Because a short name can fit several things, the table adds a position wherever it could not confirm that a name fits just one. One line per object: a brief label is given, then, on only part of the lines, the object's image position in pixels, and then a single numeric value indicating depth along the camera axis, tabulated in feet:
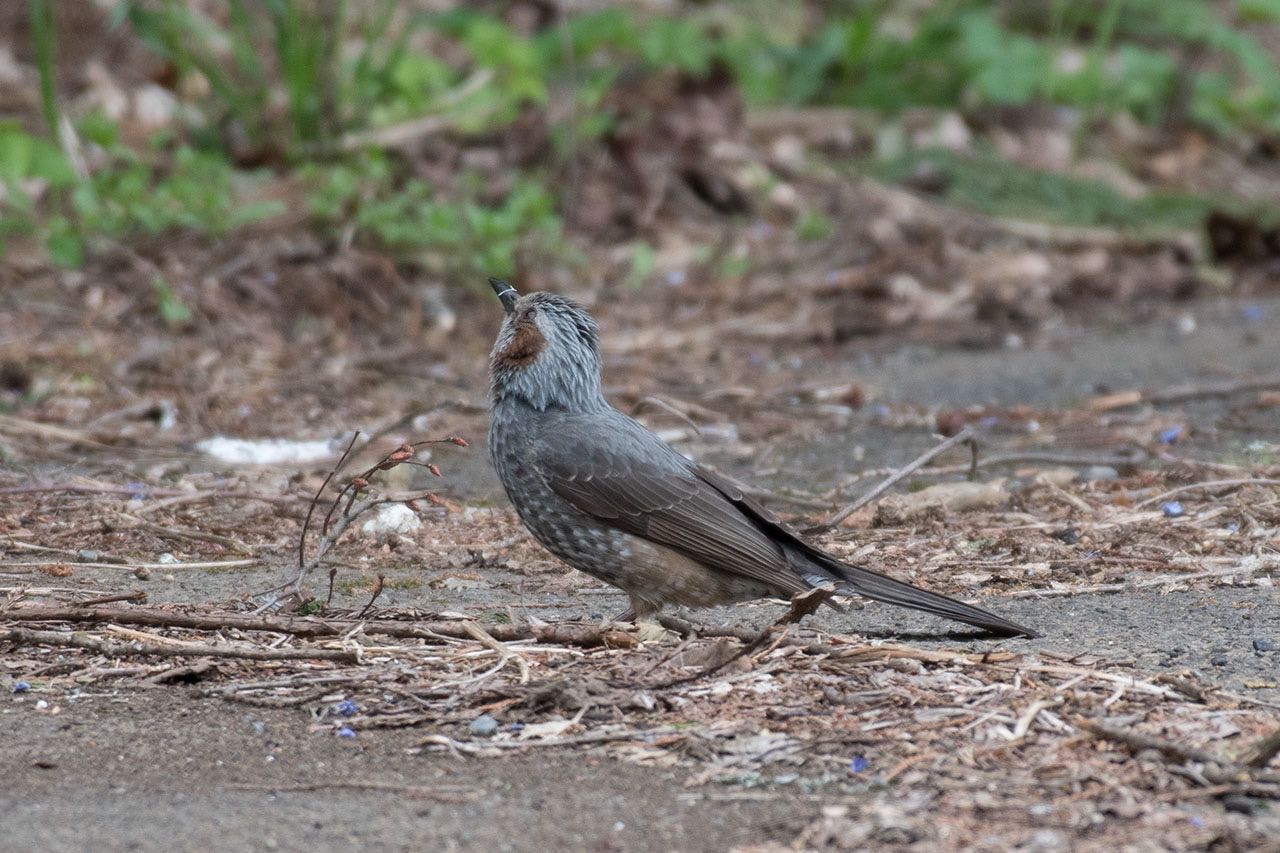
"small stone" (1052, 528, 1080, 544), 35.58
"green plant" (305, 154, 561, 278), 58.18
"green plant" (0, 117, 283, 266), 54.70
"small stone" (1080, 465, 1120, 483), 41.60
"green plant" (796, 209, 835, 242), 66.59
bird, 32.09
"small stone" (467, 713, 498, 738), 24.06
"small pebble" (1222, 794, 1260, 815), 20.38
